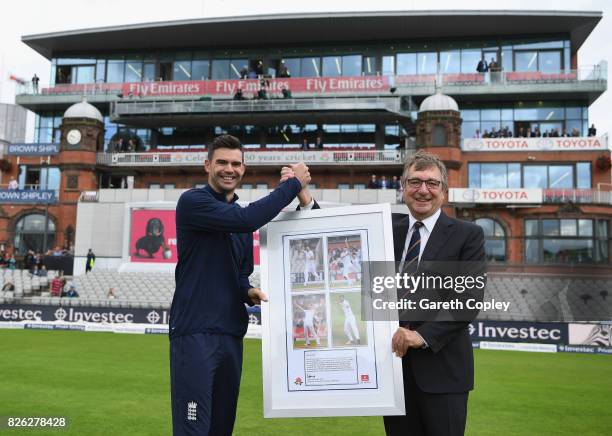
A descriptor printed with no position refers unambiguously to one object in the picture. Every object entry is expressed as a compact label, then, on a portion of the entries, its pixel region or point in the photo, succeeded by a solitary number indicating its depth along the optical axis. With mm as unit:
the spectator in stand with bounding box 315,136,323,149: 44000
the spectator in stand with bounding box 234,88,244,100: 45812
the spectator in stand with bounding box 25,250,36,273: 38906
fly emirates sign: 45219
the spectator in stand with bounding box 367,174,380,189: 40719
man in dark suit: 3627
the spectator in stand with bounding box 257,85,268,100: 45250
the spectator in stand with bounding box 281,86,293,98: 44812
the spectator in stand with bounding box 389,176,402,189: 40750
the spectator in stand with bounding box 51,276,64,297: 31688
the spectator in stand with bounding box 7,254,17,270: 38312
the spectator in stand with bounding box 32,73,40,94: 52169
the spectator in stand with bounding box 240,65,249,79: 49594
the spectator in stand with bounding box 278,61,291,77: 48125
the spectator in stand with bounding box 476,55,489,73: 46781
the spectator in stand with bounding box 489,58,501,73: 46469
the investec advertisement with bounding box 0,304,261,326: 23547
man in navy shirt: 4012
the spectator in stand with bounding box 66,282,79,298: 30406
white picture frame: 3676
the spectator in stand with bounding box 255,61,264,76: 50016
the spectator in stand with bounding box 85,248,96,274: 38188
